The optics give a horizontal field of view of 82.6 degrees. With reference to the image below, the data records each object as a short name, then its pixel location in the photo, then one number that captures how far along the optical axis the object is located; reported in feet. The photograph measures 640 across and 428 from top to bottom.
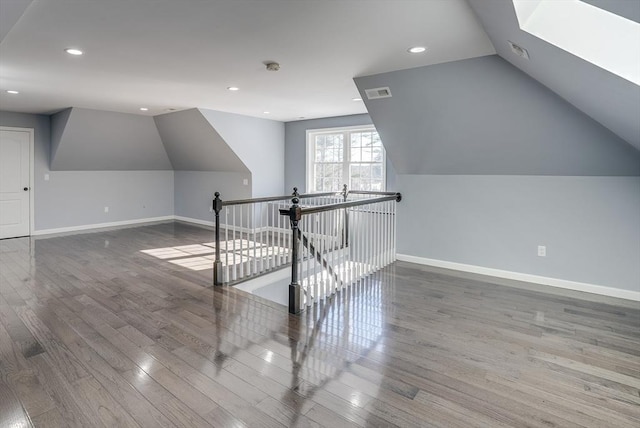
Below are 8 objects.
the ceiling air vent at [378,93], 13.82
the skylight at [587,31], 6.82
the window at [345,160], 21.80
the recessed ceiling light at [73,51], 10.89
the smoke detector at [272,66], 12.12
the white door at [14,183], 22.04
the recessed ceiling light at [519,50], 9.02
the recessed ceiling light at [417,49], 10.50
